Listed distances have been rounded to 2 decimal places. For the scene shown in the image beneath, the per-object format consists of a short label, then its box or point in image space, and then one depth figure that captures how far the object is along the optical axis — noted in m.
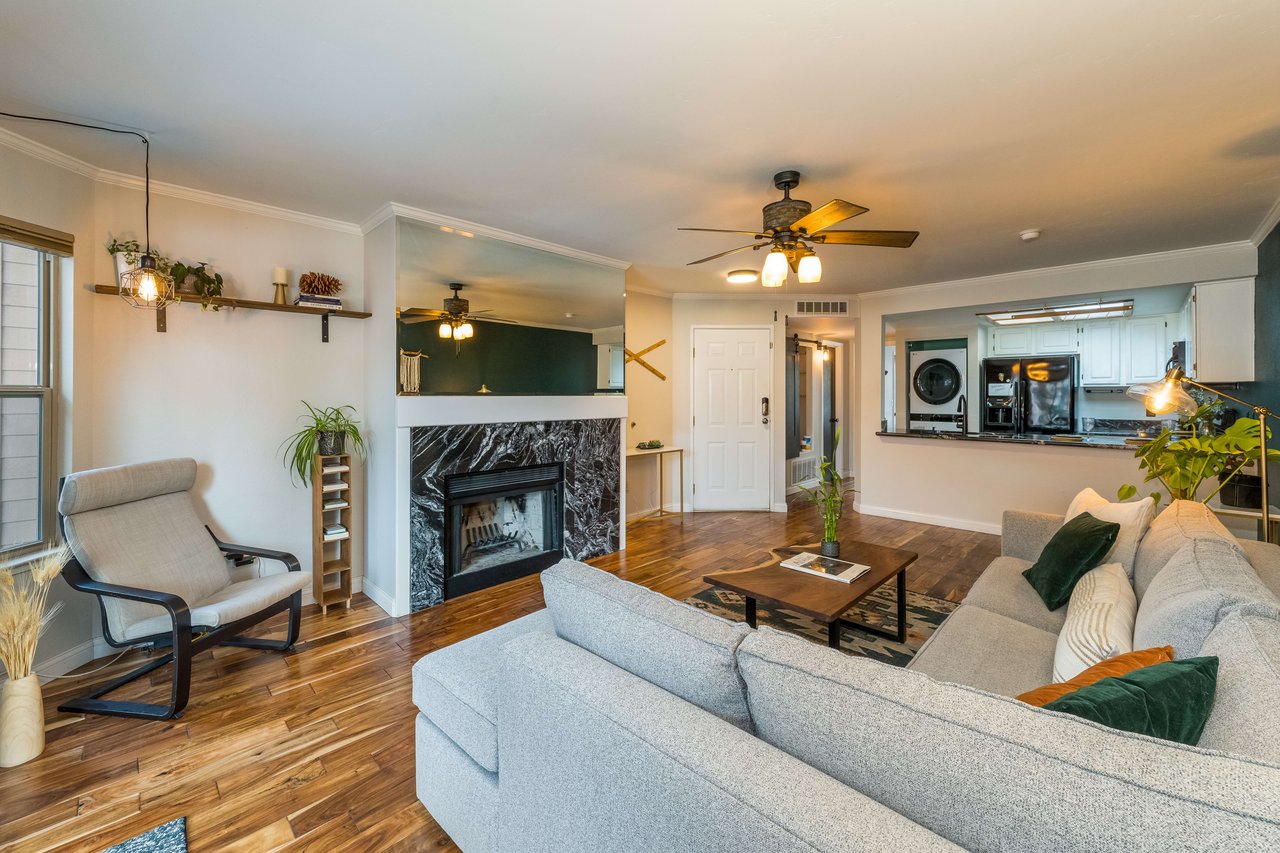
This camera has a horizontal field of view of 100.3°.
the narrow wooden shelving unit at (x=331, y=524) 3.22
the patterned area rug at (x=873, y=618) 2.73
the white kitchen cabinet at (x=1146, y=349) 5.43
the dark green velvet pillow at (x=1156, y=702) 0.86
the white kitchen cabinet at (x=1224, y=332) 3.89
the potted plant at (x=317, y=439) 3.26
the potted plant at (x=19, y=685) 1.92
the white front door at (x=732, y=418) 6.09
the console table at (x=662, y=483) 5.77
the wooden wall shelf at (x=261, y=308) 2.69
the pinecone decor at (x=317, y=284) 3.31
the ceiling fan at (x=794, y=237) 2.69
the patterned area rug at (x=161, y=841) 1.55
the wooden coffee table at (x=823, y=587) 2.27
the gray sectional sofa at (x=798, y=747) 0.66
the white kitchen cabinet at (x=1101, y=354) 5.71
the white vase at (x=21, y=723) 1.91
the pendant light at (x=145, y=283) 2.49
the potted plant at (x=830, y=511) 2.76
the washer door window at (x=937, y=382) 6.48
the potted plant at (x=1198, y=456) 2.50
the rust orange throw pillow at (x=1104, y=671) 1.09
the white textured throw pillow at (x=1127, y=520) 2.17
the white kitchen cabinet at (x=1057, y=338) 5.92
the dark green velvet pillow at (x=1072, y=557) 2.18
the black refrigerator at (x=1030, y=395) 5.92
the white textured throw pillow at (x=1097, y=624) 1.45
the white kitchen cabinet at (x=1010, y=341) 6.13
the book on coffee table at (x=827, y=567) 2.56
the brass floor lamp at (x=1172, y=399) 2.50
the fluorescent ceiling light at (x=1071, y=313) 4.82
